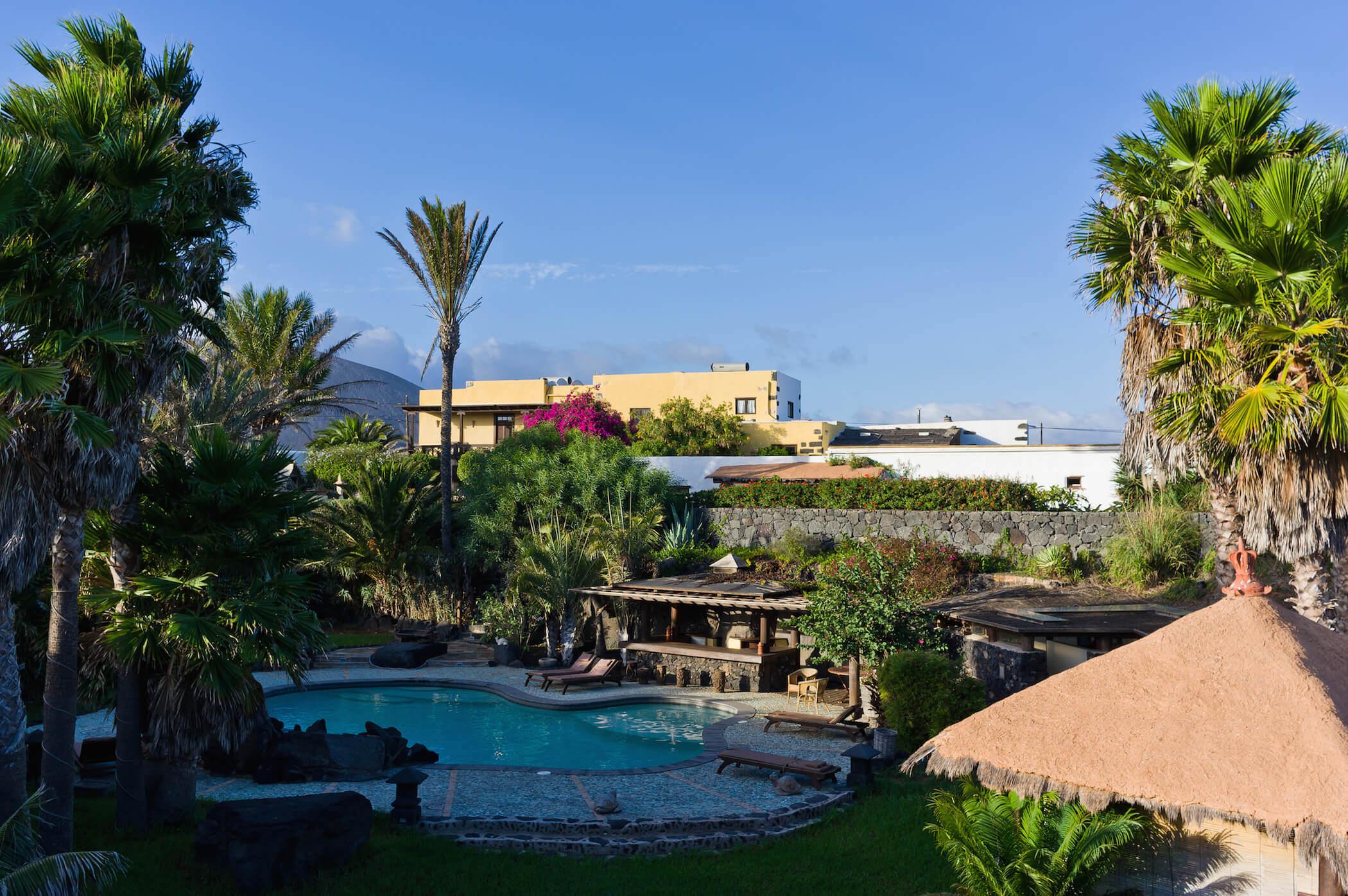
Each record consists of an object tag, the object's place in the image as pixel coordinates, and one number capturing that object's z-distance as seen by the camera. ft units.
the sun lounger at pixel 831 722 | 51.47
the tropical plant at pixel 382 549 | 90.84
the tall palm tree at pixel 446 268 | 92.32
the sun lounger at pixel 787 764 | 42.04
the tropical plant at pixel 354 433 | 133.69
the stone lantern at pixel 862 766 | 41.47
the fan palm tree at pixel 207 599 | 32.40
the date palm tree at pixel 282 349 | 110.73
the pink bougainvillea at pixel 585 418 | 127.65
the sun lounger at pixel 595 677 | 67.00
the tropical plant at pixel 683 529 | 89.66
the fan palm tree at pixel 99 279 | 28.68
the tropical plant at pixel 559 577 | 76.79
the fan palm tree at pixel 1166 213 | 39.29
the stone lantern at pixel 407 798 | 36.42
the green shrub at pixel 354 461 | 103.65
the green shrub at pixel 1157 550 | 64.80
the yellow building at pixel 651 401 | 139.03
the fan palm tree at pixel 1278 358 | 33.55
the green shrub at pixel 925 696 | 46.44
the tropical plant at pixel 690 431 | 128.36
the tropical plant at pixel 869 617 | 52.16
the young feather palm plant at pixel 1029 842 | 24.22
